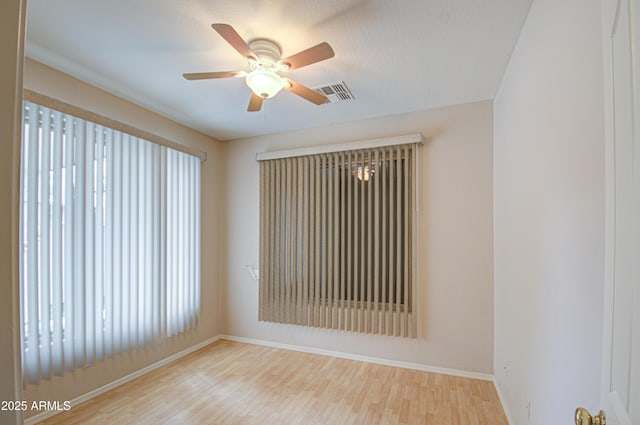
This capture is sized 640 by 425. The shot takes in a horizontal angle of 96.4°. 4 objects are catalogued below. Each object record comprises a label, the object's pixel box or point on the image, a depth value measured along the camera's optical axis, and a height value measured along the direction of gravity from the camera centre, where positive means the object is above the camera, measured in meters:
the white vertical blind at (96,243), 2.08 -0.30
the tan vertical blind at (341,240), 3.03 -0.33
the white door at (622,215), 0.55 -0.01
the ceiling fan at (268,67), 1.69 +0.90
